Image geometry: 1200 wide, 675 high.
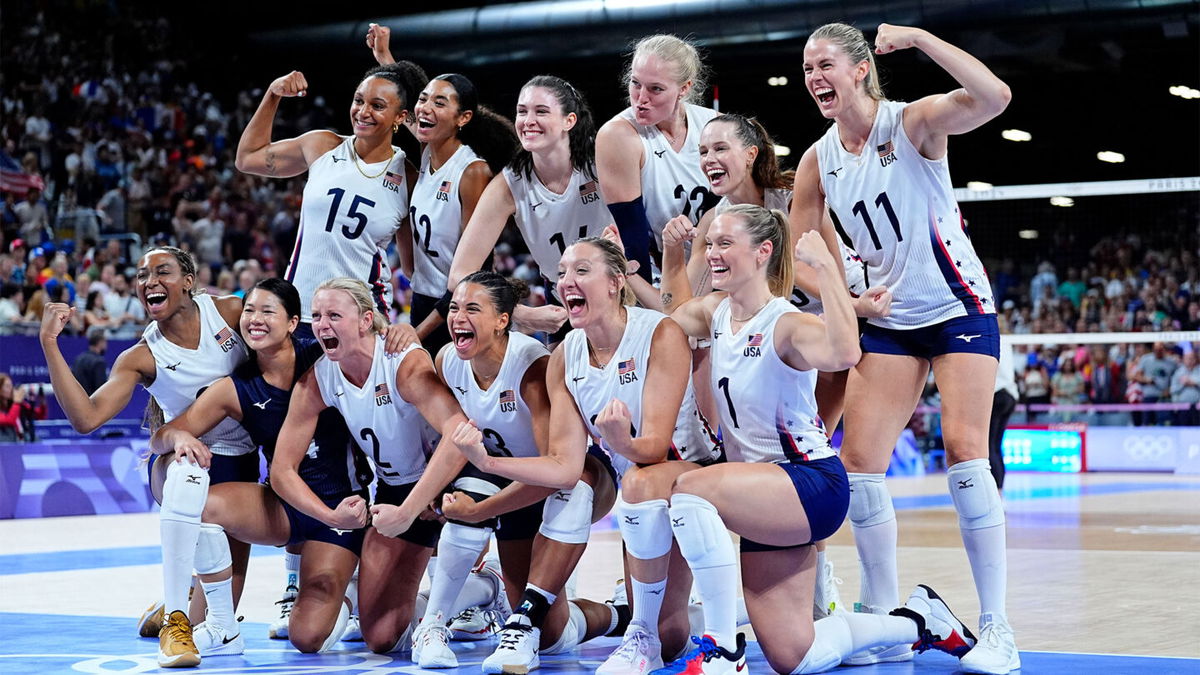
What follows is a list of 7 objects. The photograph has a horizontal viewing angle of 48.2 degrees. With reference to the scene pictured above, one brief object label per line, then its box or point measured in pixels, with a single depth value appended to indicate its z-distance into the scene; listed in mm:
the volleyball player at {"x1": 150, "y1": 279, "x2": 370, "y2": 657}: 5422
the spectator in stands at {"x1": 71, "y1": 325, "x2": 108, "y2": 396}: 12648
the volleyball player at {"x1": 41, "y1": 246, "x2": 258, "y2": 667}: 5590
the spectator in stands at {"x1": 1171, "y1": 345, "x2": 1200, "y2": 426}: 18000
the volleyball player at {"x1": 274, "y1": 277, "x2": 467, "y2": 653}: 5355
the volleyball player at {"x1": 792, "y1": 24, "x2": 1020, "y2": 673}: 4887
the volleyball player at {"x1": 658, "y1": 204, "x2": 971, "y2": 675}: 4414
